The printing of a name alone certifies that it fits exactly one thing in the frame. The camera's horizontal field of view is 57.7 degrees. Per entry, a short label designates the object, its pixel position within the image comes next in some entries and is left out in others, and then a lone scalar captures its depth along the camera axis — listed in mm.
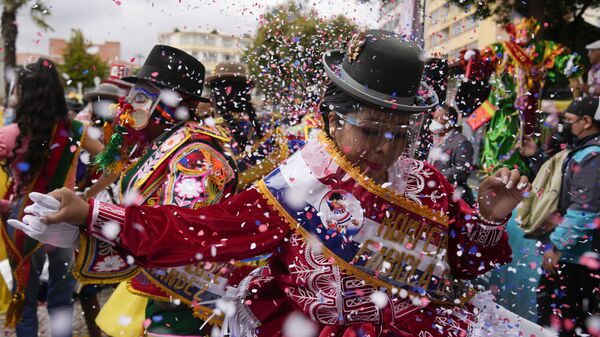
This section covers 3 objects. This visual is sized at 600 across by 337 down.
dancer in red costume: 1776
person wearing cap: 3465
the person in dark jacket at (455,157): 3938
